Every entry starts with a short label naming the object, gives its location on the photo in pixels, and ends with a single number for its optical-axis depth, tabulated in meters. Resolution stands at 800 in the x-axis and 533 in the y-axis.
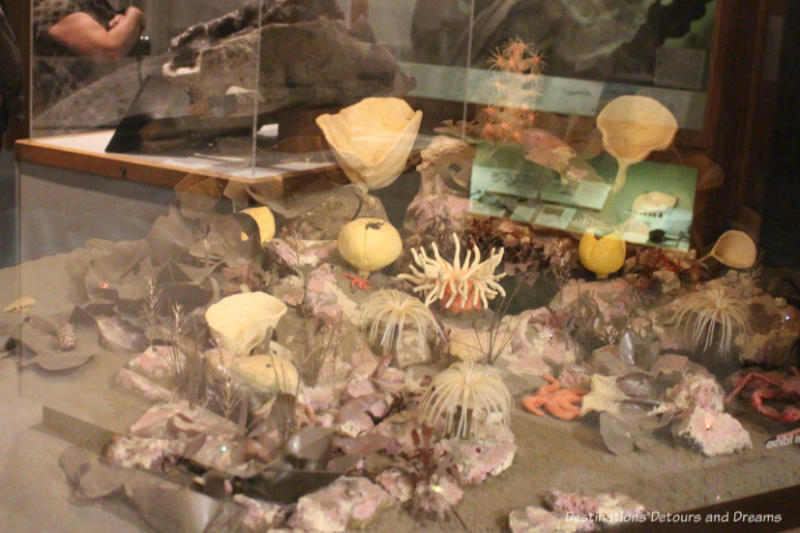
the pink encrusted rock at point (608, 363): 1.65
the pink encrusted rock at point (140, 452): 1.24
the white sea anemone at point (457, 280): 1.79
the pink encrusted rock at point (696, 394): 1.55
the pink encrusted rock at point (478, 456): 1.31
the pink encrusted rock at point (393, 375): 1.52
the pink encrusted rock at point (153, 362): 1.48
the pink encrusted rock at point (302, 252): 1.94
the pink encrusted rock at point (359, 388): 1.45
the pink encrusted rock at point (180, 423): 1.27
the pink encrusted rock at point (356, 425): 1.34
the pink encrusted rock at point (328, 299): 1.73
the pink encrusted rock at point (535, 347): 1.65
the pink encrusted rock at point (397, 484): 1.24
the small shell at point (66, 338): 1.57
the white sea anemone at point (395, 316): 1.65
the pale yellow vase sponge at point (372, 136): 1.88
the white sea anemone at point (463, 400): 1.38
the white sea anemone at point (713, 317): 1.81
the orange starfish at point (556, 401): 1.52
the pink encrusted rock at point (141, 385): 1.41
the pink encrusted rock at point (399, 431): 1.33
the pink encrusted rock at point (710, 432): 1.47
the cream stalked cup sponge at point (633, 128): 1.86
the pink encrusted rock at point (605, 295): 1.91
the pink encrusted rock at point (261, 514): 1.16
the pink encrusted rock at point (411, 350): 1.60
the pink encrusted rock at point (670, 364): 1.68
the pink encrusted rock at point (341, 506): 1.16
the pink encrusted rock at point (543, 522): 1.22
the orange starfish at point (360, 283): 1.87
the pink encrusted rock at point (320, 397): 1.41
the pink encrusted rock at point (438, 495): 1.23
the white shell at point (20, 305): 1.56
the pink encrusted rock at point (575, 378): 1.61
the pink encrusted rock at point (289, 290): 1.78
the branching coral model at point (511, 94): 1.90
